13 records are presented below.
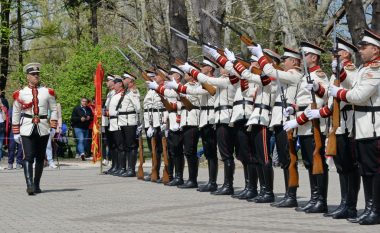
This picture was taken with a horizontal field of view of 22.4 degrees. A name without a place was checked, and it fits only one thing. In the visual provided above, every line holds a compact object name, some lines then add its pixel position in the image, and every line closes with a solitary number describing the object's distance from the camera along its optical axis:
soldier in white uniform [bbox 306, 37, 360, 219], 11.28
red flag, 21.05
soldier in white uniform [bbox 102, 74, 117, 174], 20.53
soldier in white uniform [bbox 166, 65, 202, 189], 16.16
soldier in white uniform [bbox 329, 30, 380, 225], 10.62
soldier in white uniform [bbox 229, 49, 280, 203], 13.30
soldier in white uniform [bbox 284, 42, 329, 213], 12.07
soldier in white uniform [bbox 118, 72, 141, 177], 19.31
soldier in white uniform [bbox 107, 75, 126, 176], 19.62
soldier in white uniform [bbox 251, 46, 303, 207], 12.59
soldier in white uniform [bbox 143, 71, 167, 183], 18.08
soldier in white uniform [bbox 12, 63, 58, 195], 15.37
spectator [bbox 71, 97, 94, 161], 27.52
